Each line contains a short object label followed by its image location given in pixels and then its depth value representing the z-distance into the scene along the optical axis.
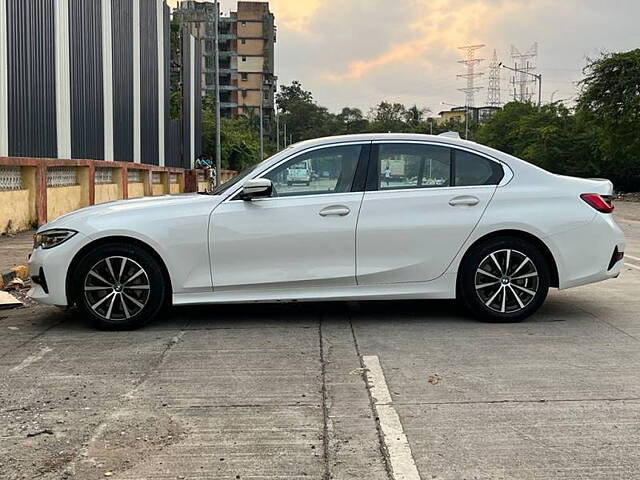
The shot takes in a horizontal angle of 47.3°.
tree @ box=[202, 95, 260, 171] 56.94
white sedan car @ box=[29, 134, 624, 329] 6.30
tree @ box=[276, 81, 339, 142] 130.62
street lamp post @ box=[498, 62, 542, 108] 55.97
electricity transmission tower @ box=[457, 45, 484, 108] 115.52
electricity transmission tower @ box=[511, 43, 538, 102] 92.56
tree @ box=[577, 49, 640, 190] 38.84
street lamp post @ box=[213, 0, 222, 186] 31.25
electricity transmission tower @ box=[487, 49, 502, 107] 119.85
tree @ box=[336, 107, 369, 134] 123.40
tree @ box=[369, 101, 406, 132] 123.31
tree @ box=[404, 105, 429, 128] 128.12
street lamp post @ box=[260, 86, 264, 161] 118.89
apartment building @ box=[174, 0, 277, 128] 119.31
